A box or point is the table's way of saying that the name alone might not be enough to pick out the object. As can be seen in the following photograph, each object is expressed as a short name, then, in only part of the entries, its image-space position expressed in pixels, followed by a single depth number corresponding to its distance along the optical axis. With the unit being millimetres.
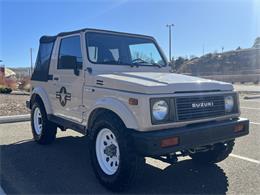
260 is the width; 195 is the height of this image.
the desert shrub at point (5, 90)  12357
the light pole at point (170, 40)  31761
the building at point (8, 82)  16204
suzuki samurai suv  2569
